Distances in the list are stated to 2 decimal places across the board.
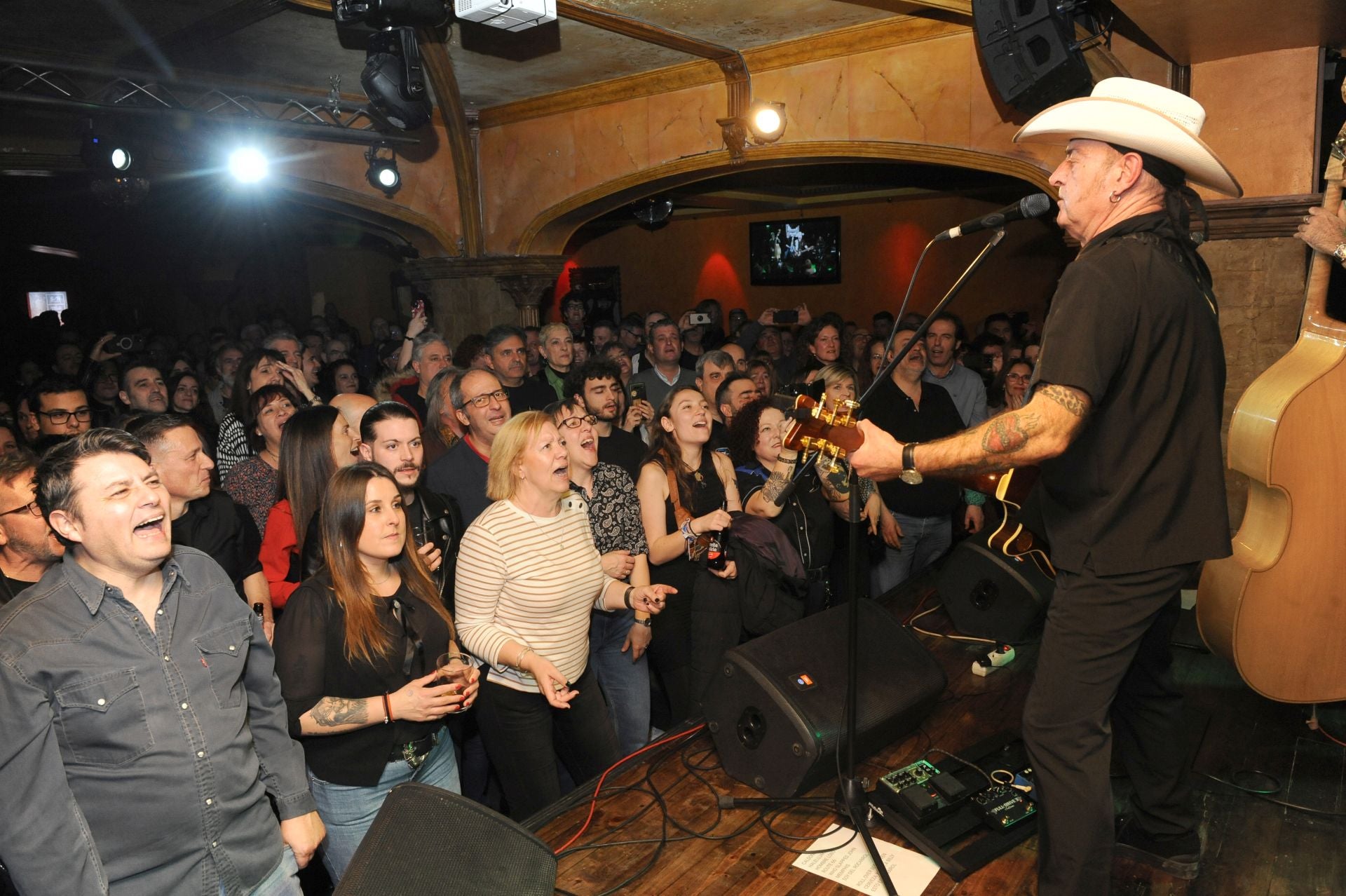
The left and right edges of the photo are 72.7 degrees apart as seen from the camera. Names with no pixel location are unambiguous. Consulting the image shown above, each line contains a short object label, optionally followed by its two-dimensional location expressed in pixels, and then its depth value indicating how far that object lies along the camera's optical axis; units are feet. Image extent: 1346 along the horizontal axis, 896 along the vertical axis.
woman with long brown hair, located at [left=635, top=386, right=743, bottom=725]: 10.49
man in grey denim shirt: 5.13
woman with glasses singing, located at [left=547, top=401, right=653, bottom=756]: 10.17
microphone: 5.73
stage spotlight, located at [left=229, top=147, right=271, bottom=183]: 20.53
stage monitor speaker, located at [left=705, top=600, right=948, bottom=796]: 8.02
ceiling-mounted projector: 12.78
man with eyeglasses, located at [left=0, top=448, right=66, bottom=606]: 7.41
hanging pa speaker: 12.57
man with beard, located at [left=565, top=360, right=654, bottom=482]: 12.51
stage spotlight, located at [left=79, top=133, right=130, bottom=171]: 19.72
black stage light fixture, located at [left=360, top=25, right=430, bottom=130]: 15.93
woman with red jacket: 9.42
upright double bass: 8.19
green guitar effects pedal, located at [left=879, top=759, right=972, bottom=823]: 7.63
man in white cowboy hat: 5.94
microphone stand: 6.05
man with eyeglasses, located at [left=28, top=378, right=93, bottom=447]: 12.55
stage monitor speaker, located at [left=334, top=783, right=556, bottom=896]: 5.57
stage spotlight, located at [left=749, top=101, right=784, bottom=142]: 18.26
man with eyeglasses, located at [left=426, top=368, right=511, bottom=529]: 10.93
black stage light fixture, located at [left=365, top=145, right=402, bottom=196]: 22.50
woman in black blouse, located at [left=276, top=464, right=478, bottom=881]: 7.04
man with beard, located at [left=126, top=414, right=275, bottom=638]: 8.80
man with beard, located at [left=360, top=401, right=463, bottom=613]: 9.36
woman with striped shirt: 8.45
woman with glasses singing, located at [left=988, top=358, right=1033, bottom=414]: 16.40
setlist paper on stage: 7.12
